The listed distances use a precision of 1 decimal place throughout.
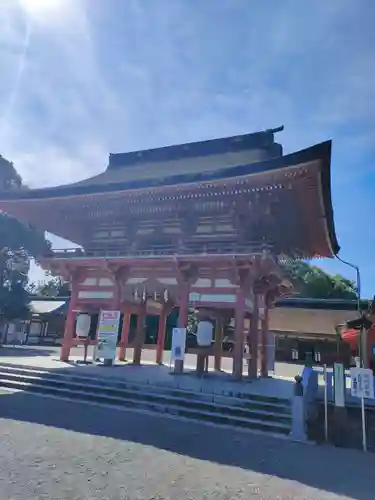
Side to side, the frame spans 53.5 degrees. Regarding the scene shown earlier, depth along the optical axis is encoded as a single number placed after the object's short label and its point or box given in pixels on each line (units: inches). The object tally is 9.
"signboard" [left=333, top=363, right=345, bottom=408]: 297.3
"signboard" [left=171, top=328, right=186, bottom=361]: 424.2
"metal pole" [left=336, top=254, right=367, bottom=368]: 529.5
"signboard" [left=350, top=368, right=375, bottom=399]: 270.4
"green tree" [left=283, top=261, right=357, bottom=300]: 1584.6
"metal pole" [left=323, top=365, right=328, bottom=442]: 280.5
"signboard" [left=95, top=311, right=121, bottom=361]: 463.2
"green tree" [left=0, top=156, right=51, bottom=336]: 1071.9
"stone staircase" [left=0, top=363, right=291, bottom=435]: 300.7
